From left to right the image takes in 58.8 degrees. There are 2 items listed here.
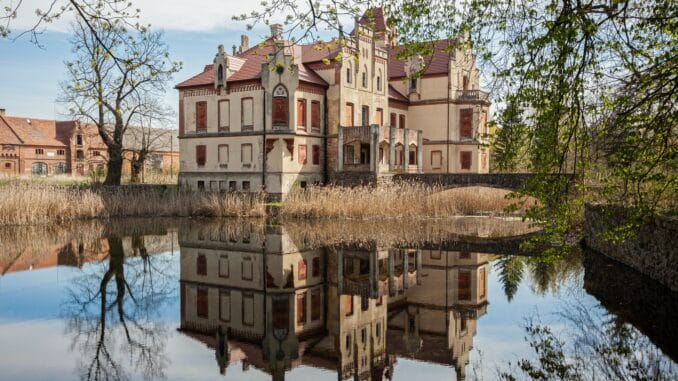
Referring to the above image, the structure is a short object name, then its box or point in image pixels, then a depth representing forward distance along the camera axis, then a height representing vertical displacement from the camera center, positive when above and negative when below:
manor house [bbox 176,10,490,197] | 35.47 +3.05
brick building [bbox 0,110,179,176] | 60.91 +2.82
